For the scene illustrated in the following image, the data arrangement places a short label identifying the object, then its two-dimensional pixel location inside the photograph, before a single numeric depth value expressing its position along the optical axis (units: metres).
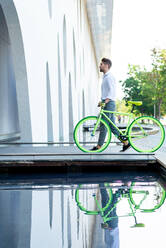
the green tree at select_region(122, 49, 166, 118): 53.09
